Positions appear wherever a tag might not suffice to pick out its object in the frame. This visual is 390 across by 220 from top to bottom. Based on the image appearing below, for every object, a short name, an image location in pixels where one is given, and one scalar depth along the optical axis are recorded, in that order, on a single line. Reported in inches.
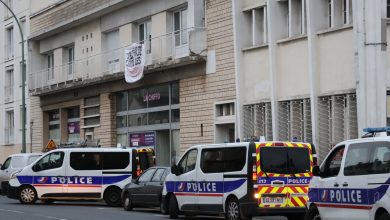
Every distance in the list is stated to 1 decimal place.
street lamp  1449.3
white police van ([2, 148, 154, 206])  964.0
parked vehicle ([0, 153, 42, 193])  1129.4
